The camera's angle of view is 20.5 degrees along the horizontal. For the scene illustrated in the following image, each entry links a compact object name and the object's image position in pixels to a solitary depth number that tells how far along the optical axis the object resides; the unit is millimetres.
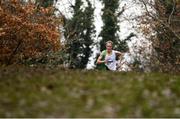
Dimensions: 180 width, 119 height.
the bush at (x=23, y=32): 43375
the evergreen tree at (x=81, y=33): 72938
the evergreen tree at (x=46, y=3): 67375
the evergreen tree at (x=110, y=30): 73125
